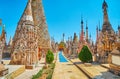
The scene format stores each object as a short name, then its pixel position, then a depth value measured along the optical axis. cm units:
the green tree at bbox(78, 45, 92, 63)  956
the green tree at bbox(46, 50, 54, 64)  913
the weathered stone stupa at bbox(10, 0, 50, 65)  822
